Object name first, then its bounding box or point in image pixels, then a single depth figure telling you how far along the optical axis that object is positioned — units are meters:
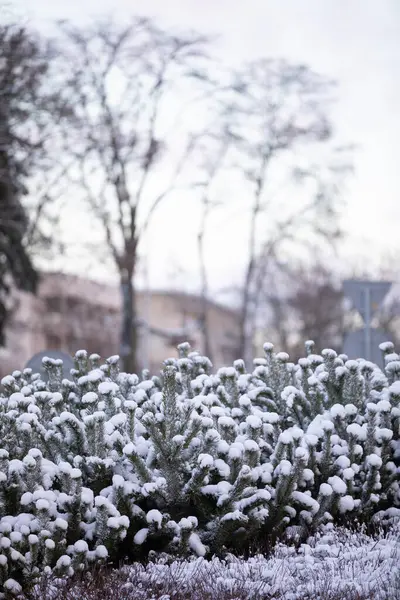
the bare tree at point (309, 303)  49.75
